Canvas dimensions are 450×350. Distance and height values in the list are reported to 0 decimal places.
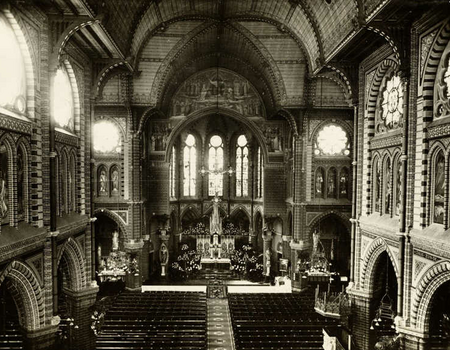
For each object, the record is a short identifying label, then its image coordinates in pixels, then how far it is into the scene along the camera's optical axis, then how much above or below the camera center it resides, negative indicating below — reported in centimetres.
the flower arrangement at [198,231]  4011 -624
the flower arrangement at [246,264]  3644 -884
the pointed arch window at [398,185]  1875 -78
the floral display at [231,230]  4033 -626
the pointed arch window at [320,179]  3097 -85
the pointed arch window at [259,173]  4116 -60
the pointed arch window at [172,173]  4006 -56
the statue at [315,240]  3005 -534
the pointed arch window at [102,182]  3127 -114
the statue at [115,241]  2905 -532
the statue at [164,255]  3628 -779
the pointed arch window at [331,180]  3095 -92
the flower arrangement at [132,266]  3015 -734
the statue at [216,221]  3778 -499
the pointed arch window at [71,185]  2038 -90
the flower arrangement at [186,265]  3594 -880
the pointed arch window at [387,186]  1960 -87
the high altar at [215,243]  3731 -708
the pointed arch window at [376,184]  2086 -83
